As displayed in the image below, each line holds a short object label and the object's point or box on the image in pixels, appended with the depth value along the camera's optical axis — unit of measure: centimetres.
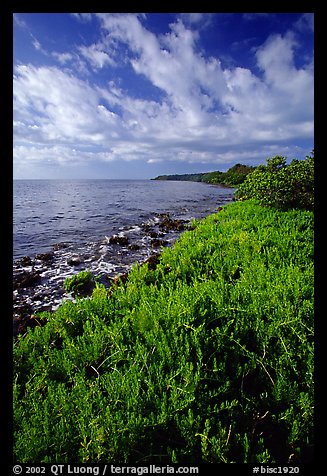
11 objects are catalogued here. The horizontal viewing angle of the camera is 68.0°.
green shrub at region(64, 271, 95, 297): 719
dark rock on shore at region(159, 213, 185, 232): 1581
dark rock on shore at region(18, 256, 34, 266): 962
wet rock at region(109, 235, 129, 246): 1234
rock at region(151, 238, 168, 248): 1200
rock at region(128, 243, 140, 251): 1145
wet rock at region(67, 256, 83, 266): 956
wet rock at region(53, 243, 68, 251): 1181
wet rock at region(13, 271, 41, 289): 770
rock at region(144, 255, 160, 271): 752
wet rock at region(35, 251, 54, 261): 1021
